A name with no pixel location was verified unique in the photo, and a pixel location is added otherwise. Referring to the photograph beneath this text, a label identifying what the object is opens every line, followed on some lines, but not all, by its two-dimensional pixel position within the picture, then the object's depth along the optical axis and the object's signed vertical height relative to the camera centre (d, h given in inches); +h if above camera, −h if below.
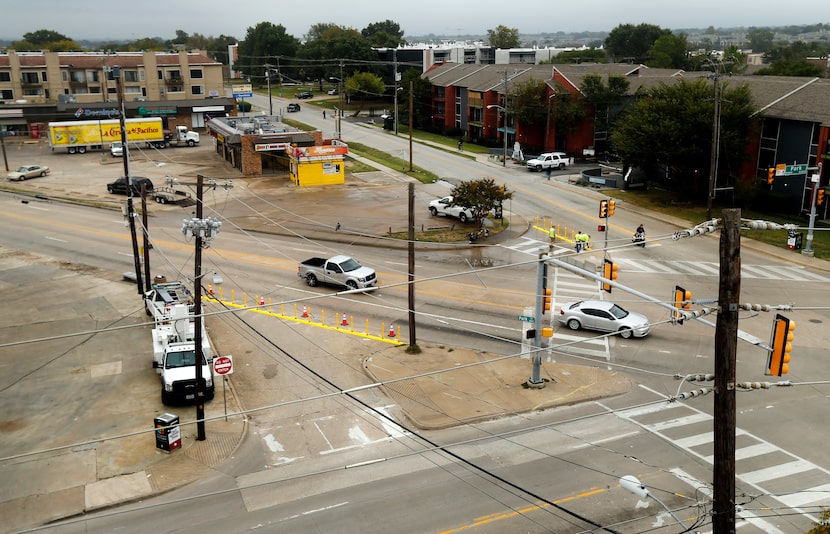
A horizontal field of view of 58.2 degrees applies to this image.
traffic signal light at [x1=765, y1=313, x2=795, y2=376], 518.3 -179.7
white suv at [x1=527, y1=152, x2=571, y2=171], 2655.0 -280.8
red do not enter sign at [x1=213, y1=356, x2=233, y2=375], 872.3 -328.4
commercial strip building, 3548.2 -48.9
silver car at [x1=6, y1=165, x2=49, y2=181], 2578.7 -319.8
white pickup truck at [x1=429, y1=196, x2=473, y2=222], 1900.8 -326.7
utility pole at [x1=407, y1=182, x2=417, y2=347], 1074.3 -254.1
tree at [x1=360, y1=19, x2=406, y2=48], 6299.7 +338.0
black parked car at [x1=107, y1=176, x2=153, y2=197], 2306.8 -328.2
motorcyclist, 1629.3 -326.3
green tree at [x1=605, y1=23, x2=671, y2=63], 7381.9 +397.7
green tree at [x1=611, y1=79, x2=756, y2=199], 1964.8 -123.1
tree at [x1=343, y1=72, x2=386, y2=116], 4564.5 -31.3
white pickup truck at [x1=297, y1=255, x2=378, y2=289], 1396.4 -355.8
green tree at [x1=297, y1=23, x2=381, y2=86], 5265.8 +164.9
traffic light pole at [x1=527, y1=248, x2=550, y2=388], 917.8 -315.1
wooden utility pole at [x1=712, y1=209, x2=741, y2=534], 437.4 -171.4
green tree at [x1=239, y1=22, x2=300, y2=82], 6659.5 +291.0
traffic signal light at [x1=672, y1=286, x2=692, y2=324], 618.3 -175.0
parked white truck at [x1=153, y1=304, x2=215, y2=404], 945.5 -366.3
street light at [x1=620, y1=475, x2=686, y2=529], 472.6 -250.7
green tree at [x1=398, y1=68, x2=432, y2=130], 3725.4 -88.0
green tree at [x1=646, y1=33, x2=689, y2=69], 5600.4 +229.4
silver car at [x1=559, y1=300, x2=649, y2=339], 1155.9 -360.7
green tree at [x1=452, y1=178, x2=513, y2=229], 1748.3 -262.0
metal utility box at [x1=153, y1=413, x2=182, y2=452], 822.5 -381.4
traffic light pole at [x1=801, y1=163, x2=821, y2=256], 1560.0 -261.8
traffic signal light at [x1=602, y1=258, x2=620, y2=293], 883.9 -222.6
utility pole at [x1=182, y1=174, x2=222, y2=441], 813.9 -194.2
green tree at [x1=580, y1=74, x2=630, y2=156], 2822.3 -62.7
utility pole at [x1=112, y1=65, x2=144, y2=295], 1317.7 -202.1
